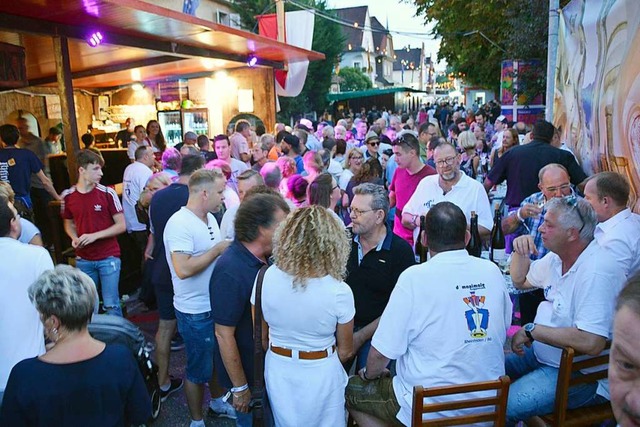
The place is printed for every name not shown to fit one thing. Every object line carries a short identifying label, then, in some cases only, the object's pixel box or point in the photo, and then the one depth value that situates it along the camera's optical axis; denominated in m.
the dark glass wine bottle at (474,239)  4.06
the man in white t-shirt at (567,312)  2.50
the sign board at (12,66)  6.28
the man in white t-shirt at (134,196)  6.17
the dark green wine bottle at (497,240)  4.36
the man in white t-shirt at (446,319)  2.38
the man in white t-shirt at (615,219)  3.16
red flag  13.23
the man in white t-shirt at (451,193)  4.37
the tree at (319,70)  24.37
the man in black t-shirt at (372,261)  3.23
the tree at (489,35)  11.81
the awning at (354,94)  27.55
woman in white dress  2.38
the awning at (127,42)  5.75
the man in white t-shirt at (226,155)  6.75
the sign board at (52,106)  13.56
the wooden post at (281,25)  13.17
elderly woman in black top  1.97
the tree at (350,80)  39.66
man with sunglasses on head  3.99
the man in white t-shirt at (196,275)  3.38
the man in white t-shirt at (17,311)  2.55
